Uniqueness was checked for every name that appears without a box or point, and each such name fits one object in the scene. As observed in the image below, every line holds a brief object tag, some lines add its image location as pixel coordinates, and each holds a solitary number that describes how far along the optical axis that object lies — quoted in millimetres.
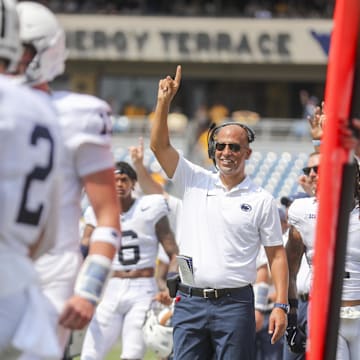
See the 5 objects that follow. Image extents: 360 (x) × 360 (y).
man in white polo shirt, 13297
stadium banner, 64062
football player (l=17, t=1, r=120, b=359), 8508
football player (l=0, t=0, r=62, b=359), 7504
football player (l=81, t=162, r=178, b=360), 17916
